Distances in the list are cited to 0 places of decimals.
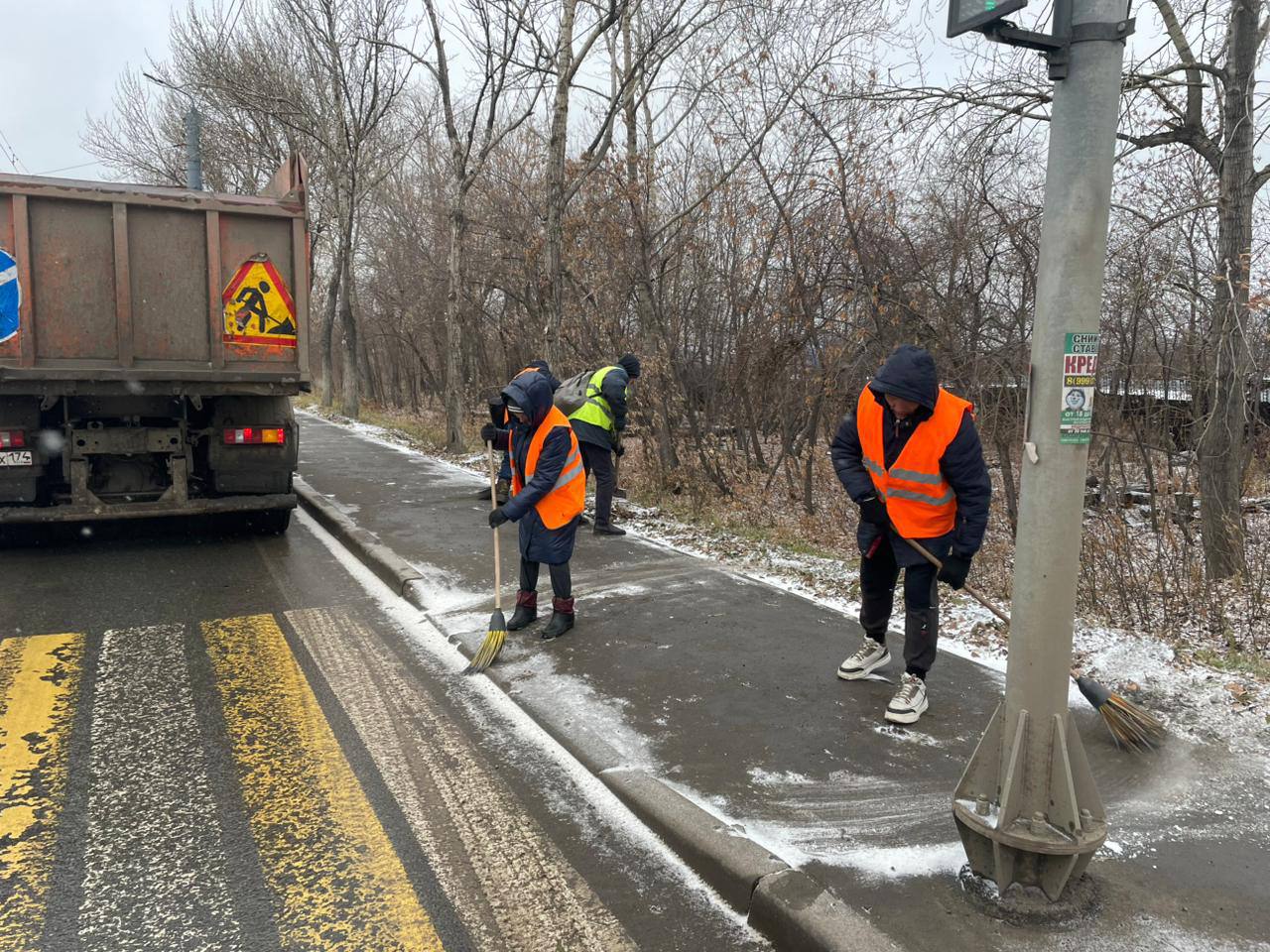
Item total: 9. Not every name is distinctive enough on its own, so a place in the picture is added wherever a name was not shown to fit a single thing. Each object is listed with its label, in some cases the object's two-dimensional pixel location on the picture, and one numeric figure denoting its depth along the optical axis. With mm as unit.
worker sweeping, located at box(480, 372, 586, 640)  5277
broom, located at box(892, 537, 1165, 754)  3812
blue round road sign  6840
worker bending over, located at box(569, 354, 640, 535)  8258
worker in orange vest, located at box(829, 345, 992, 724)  3852
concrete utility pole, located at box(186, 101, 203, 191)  18391
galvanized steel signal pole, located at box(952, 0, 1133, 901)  2564
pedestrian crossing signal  2531
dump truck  6992
